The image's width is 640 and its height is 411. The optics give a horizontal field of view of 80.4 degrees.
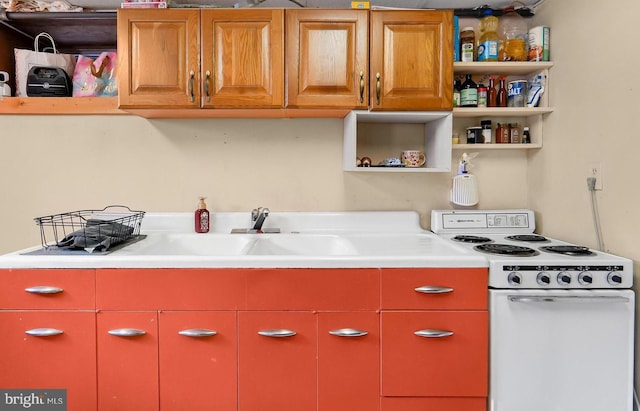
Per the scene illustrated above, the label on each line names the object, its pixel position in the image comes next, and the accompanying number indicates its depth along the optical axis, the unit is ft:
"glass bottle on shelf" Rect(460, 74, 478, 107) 6.73
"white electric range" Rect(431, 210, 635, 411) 4.78
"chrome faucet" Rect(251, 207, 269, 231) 6.82
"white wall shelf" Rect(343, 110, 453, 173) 6.33
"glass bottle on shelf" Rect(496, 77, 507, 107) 6.97
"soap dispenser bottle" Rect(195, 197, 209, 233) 6.89
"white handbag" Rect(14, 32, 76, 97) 6.72
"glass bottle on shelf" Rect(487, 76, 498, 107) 6.93
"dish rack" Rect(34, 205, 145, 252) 5.24
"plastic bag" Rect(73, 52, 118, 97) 6.89
